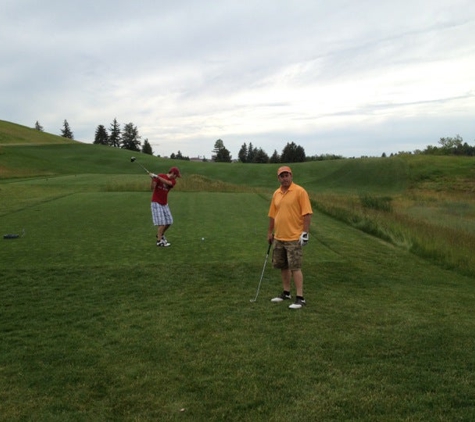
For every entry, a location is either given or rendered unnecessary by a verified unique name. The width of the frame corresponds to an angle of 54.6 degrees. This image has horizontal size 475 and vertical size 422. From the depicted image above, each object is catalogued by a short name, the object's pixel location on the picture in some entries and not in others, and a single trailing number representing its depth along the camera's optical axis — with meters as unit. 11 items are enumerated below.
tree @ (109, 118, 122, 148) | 125.50
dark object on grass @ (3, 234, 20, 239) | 10.55
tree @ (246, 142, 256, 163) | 138.30
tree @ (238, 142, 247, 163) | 142.38
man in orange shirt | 6.36
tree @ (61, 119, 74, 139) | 141.62
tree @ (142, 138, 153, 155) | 108.47
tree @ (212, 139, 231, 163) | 124.31
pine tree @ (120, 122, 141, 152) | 126.62
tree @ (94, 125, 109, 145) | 123.25
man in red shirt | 10.27
